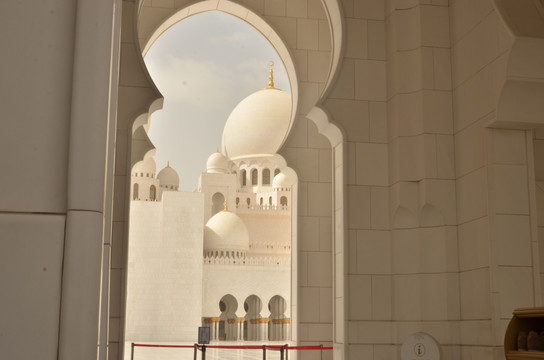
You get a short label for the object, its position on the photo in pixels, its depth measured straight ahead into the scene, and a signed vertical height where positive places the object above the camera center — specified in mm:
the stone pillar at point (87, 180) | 1434 +270
